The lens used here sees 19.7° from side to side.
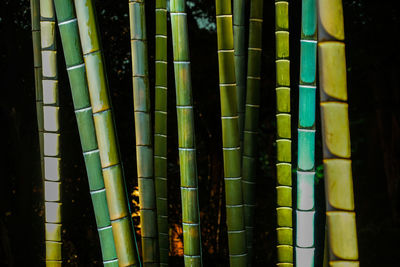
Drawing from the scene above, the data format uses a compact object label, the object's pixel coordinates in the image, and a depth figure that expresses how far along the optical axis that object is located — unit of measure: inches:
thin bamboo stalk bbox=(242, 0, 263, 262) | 308.8
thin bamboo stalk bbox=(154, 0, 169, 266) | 306.0
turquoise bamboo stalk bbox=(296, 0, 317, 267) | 261.3
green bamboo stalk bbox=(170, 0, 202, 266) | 276.5
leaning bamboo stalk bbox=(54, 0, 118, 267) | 259.9
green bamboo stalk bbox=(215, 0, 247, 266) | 279.0
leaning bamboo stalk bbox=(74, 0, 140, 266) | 256.3
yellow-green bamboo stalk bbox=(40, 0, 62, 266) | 279.6
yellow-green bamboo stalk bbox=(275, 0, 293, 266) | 291.0
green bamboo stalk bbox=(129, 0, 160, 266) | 288.9
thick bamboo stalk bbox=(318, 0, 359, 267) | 237.3
